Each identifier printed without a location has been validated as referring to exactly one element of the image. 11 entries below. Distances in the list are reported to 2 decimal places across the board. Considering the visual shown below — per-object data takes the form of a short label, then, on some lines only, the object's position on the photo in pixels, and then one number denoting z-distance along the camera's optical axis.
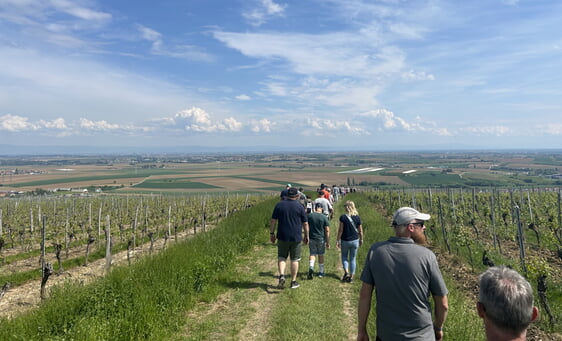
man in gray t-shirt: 2.75
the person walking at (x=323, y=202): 9.07
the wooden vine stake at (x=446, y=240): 10.38
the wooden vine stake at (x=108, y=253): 10.07
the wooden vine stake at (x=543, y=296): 5.28
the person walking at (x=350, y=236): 6.79
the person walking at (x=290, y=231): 6.42
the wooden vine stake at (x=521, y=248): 7.29
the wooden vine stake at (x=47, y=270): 7.03
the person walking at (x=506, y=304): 1.82
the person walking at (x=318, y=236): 7.17
